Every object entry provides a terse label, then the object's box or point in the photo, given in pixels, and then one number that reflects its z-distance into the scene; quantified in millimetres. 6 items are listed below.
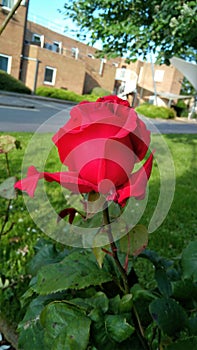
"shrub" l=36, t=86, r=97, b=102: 18859
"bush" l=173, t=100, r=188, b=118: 29000
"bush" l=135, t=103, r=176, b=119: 18203
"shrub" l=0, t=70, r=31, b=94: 15288
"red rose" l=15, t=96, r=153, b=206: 352
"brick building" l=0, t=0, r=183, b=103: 17359
